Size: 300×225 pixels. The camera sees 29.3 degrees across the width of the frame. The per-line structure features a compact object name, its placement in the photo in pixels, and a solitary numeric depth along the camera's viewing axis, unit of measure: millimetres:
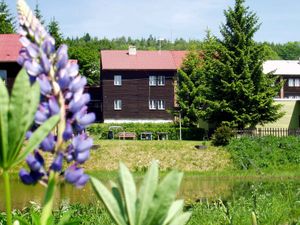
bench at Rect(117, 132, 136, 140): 47062
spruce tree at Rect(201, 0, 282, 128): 40094
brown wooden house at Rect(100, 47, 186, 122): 62406
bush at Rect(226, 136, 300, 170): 31625
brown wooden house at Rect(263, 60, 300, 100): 79312
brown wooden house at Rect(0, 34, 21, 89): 41078
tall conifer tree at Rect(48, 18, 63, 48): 54200
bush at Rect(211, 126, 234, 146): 34875
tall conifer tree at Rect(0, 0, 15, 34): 61938
